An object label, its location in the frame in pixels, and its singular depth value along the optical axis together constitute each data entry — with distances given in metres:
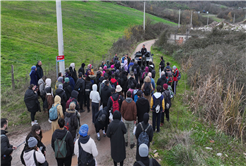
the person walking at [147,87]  8.40
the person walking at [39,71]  9.61
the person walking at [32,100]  7.37
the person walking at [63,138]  4.58
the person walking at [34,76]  9.41
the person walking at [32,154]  4.03
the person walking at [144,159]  3.63
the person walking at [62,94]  7.01
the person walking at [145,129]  5.18
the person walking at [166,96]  7.67
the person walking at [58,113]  6.34
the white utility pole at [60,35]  10.07
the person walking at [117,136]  5.14
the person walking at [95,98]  7.51
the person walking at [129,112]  6.46
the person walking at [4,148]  4.32
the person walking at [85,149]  4.26
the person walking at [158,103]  7.15
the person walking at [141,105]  6.83
